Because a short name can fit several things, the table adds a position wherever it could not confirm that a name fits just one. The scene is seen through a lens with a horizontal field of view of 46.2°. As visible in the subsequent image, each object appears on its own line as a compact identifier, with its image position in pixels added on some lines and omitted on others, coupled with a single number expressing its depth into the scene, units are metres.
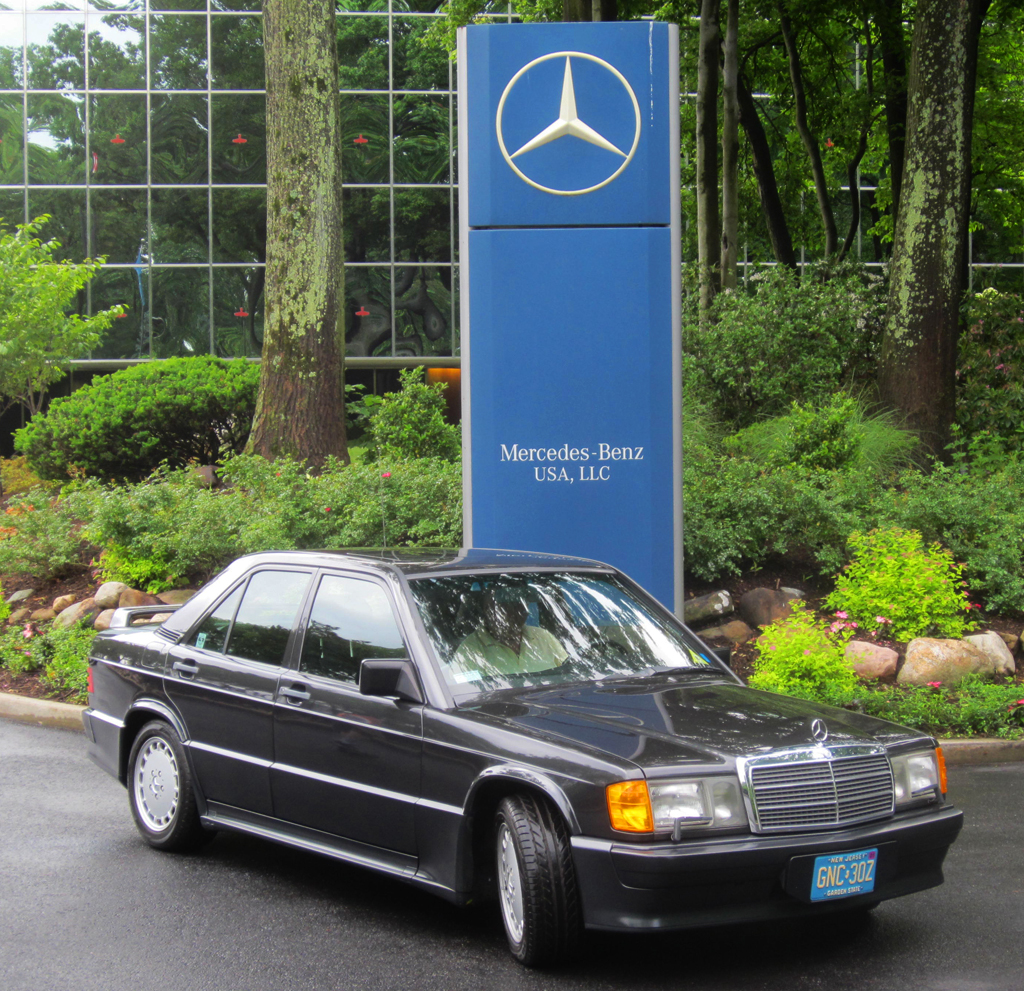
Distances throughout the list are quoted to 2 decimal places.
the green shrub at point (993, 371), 15.57
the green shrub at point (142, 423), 16.00
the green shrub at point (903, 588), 9.23
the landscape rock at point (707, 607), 9.77
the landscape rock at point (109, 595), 10.80
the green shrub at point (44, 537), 11.90
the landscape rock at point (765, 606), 9.78
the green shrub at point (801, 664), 8.21
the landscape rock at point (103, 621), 10.52
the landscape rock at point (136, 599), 10.55
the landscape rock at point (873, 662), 8.72
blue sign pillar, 8.48
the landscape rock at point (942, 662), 8.58
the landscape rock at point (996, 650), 8.86
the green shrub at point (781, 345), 14.91
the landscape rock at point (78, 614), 10.70
